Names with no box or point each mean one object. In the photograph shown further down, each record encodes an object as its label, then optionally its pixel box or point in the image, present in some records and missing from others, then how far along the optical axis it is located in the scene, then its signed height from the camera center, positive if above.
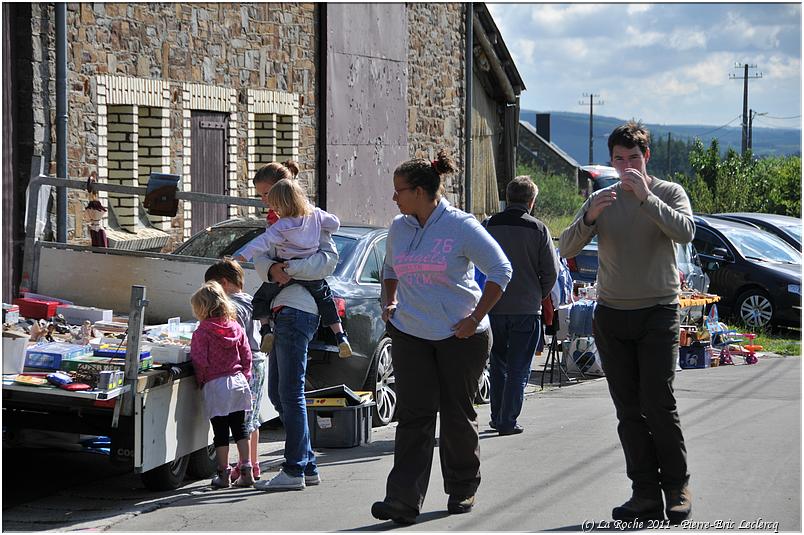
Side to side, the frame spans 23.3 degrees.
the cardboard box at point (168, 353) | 11.13 -0.59
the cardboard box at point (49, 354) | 11.13 -0.60
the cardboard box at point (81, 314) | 13.43 -0.44
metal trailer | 10.42 -0.86
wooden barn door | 25.38 +1.19
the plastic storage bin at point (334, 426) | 13.77 -1.24
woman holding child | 11.29 -0.52
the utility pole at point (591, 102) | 190.16 +14.48
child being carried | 11.35 +0.05
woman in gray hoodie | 10.03 -0.42
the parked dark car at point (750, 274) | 29.10 -0.36
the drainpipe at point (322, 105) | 29.83 +2.25
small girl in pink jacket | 11.28 -0.62
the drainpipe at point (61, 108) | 20.29 +1.49
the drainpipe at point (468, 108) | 37.95 +2.83
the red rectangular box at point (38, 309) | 13.66 -0.41
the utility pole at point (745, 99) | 111.61 +9.35
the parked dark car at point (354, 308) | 14.51 -0.44
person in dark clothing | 14.64 -0.45
